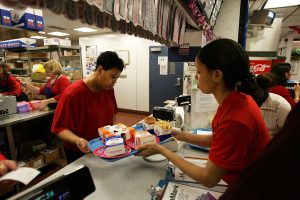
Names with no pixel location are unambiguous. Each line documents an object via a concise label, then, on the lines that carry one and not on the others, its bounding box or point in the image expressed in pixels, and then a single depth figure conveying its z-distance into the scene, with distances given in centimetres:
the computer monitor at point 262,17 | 298
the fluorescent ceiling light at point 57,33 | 717
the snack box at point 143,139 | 112
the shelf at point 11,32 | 229
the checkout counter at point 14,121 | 243
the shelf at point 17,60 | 616
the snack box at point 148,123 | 134
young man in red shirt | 138
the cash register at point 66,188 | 41
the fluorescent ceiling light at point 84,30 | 614
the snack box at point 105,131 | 118
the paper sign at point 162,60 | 536
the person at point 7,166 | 48
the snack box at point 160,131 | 127
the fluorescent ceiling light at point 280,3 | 274
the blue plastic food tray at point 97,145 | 108
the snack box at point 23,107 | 283
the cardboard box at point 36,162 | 277
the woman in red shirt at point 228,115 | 73
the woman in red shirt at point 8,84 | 337
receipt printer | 169
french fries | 128
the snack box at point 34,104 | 306
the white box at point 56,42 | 465
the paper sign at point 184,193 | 82
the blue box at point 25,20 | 266
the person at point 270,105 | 180
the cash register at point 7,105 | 255
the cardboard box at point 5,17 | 239
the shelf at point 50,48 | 470
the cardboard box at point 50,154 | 299
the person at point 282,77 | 279
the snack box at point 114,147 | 107
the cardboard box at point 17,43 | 561
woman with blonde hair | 321
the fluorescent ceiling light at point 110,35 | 619
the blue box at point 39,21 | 289
